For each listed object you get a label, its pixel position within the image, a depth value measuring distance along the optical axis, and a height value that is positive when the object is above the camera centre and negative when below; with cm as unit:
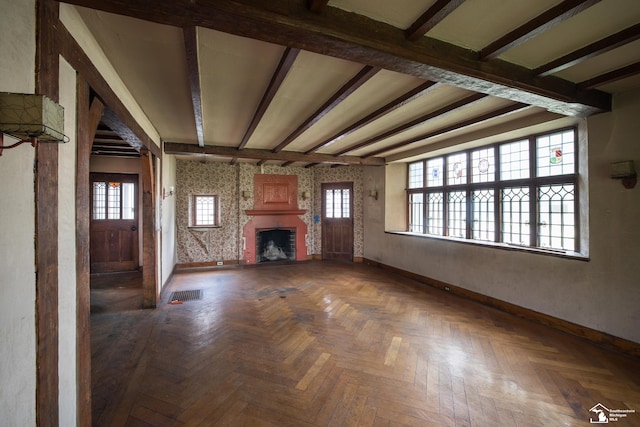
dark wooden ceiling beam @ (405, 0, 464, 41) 150 +118
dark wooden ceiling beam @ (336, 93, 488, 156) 276 +121
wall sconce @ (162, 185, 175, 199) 458 +41
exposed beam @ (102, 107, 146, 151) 231 +86
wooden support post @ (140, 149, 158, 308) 368 -27
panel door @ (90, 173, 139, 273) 587 -20
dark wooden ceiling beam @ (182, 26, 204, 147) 172 +116
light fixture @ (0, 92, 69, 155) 95 +36
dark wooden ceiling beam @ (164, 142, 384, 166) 479 +117
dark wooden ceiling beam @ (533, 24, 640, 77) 177 +119
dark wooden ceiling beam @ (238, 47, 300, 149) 198 +118
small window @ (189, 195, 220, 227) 657 +7
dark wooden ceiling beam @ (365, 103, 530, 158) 297 +120
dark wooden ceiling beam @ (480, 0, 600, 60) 151 +118
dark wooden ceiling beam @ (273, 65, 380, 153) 223 +119
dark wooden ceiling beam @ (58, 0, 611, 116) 137 +106
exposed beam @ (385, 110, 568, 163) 319 +116
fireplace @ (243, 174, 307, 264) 688 -28
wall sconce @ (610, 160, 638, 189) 258 +39
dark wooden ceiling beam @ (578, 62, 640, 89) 220 +119
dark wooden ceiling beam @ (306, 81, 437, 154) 249 +119
